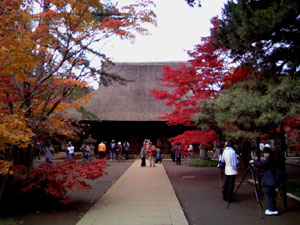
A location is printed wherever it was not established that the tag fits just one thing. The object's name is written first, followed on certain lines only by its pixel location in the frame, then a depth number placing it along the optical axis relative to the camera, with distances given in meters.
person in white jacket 7.45
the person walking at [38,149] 22.14
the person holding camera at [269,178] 6.05
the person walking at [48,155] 12.63
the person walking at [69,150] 19.22
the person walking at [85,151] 18.81
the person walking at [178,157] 18.87
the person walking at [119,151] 22.19
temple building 23.62
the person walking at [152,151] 17.53
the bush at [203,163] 17.72
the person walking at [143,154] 17.36
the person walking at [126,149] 22.16
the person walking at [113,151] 22.40
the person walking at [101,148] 20.72
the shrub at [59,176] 6.35
